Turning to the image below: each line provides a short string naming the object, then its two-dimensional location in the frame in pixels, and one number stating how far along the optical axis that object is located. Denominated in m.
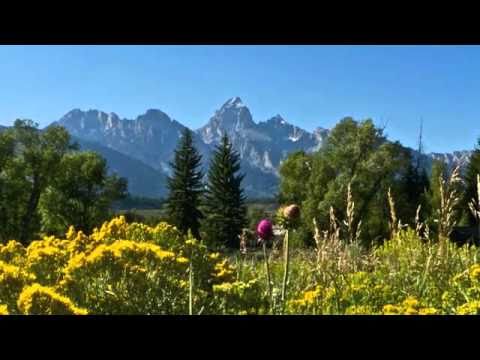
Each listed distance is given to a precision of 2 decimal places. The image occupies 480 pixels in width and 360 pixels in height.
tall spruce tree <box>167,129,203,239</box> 56.78
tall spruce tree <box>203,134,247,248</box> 57.10
